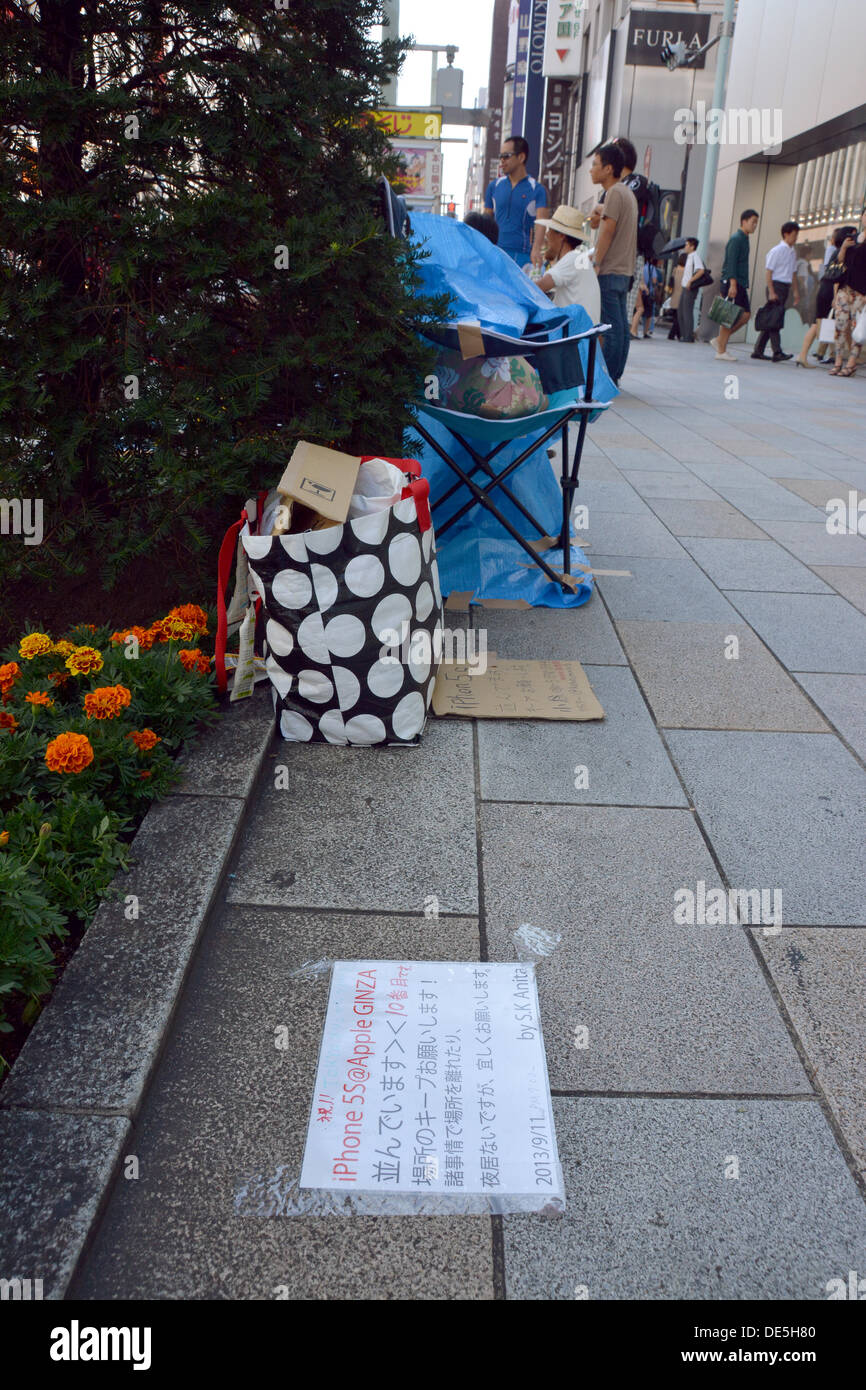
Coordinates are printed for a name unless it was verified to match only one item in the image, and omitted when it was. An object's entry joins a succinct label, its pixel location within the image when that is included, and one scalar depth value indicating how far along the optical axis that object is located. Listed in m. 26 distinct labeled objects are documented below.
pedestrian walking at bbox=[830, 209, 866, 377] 12.34
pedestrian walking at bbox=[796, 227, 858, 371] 13.26
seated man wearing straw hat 6.17
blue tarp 3.83
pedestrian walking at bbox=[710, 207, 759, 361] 14.01
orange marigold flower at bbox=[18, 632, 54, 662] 2.67
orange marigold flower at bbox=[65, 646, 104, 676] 2.55
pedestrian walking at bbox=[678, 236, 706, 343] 16.88
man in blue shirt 8.94
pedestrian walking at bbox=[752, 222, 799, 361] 14.42
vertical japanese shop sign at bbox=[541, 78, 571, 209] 36.50
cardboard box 2.71
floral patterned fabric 3.78
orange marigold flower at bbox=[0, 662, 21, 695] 2.62
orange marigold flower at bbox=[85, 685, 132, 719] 2.40
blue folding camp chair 3.50
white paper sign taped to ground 1.58
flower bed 1.81
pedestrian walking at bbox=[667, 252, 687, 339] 20.02
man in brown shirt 7.69
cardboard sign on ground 3.21
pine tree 2.64
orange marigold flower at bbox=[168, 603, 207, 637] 3.04
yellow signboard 18.12
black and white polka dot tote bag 2.68
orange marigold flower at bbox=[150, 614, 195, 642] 2.97
